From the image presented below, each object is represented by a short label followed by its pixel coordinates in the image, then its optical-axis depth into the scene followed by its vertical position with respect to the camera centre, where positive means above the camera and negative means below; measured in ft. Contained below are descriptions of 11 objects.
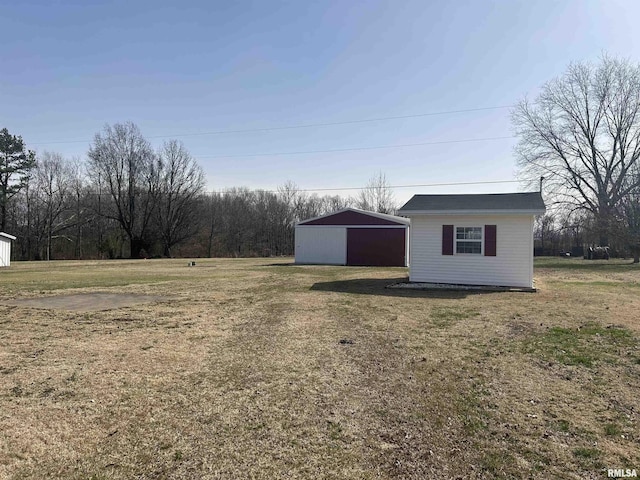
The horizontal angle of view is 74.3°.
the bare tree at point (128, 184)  157.38 +23.25
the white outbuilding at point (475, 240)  45.27 +0.96
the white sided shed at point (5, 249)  98.63 -1.06
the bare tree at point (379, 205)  178.59 +18.36
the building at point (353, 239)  88.99 +1.83
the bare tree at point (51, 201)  144.46 +15.63
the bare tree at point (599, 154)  110.52 +26.76
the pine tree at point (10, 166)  128.16 +24.51
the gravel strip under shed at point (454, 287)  44.31 -4.21
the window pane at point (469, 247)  47.06 +0.16
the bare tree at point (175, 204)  161.99 +16.43
